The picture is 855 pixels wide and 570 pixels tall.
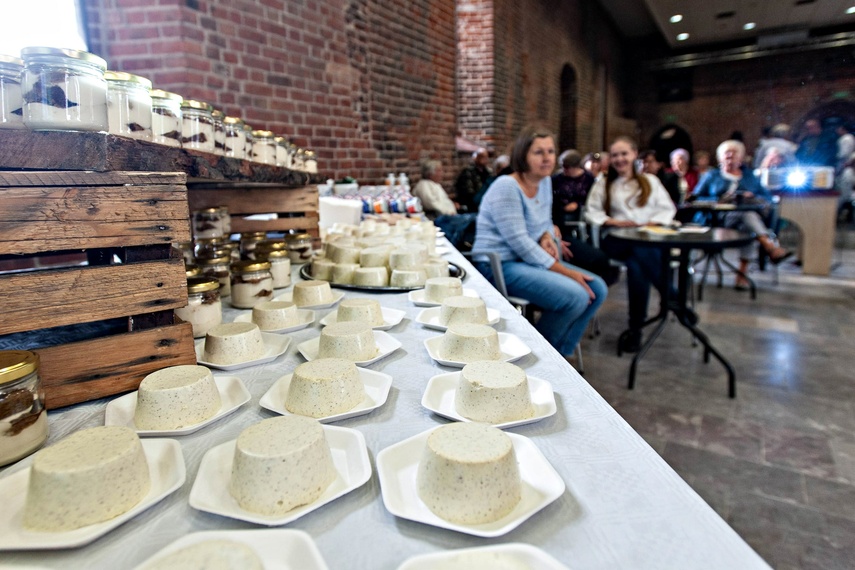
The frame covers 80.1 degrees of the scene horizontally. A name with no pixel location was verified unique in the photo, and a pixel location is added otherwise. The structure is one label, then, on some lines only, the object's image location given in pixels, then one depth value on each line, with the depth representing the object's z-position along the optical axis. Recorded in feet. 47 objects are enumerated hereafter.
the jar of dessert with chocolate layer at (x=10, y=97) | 2.90
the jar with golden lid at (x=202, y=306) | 4.04
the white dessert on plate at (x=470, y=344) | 3.36
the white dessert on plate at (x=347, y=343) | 3.38
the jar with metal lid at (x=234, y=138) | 5.38
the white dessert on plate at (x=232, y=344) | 3.44
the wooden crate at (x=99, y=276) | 2.68
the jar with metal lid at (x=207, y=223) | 6.36
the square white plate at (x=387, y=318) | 4.19
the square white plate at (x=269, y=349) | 3.42
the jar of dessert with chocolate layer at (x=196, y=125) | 4.63
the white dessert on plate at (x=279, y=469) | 1.98
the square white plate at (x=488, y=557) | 1.62
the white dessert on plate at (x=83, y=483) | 1.87
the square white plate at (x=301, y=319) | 4.19
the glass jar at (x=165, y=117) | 4.21
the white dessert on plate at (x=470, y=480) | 1.93
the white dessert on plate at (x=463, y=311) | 4.00
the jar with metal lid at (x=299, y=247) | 7.47
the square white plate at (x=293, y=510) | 1.92
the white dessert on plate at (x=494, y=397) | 2.59
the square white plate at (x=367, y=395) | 2.70
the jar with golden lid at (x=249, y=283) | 4.95
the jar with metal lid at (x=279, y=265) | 5.95
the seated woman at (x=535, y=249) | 8.44
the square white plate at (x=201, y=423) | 2.59
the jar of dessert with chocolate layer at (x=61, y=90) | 2.81
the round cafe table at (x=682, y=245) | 9.39
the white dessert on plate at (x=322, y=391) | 2.70
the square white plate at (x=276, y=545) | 1.65
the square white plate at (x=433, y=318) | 4.18
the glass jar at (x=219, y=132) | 5.07
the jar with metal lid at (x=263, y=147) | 6.19
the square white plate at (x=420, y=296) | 4.90
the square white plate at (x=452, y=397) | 2.63
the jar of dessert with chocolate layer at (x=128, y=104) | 3.65
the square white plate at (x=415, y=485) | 1.88
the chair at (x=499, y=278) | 8.43
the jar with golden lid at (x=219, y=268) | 5.17
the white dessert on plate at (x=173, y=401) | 2.59
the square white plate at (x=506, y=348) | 3.40
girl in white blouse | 11.96
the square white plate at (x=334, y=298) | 5.08
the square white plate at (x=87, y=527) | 1.77
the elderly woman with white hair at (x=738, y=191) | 17.95
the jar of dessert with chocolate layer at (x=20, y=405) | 2.23
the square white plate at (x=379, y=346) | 3.57
